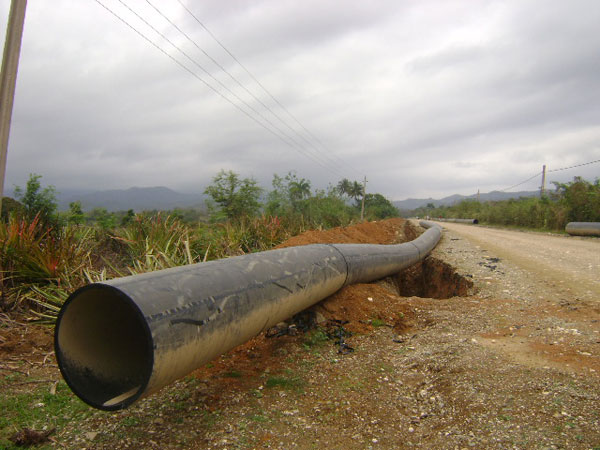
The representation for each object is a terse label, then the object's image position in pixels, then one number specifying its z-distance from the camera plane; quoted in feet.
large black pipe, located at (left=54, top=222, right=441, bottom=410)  5.85
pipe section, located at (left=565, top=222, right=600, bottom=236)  44.50
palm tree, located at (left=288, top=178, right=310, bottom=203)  83.51
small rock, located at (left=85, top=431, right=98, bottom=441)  6.96
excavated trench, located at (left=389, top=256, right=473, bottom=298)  22.08
